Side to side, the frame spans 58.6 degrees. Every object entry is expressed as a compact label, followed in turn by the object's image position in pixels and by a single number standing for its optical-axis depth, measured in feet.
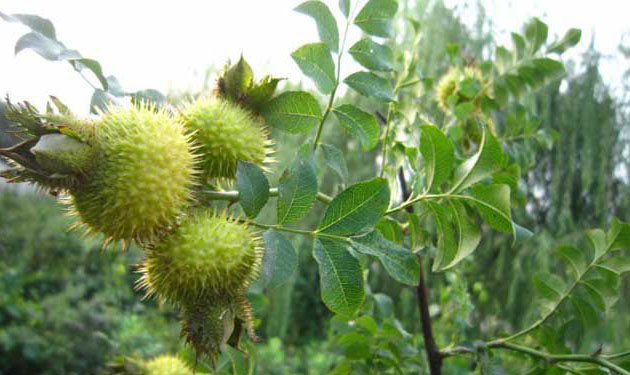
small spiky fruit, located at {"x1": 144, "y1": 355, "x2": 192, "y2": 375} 0.61
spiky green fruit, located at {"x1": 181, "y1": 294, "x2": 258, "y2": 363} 0.44
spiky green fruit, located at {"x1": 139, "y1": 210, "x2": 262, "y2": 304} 0.45
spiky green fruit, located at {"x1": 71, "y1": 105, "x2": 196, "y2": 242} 0.43
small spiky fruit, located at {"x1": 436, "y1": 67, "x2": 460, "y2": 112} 0.87
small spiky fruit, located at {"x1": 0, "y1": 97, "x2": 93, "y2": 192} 0.41
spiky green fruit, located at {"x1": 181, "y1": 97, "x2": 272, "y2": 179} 0.50
